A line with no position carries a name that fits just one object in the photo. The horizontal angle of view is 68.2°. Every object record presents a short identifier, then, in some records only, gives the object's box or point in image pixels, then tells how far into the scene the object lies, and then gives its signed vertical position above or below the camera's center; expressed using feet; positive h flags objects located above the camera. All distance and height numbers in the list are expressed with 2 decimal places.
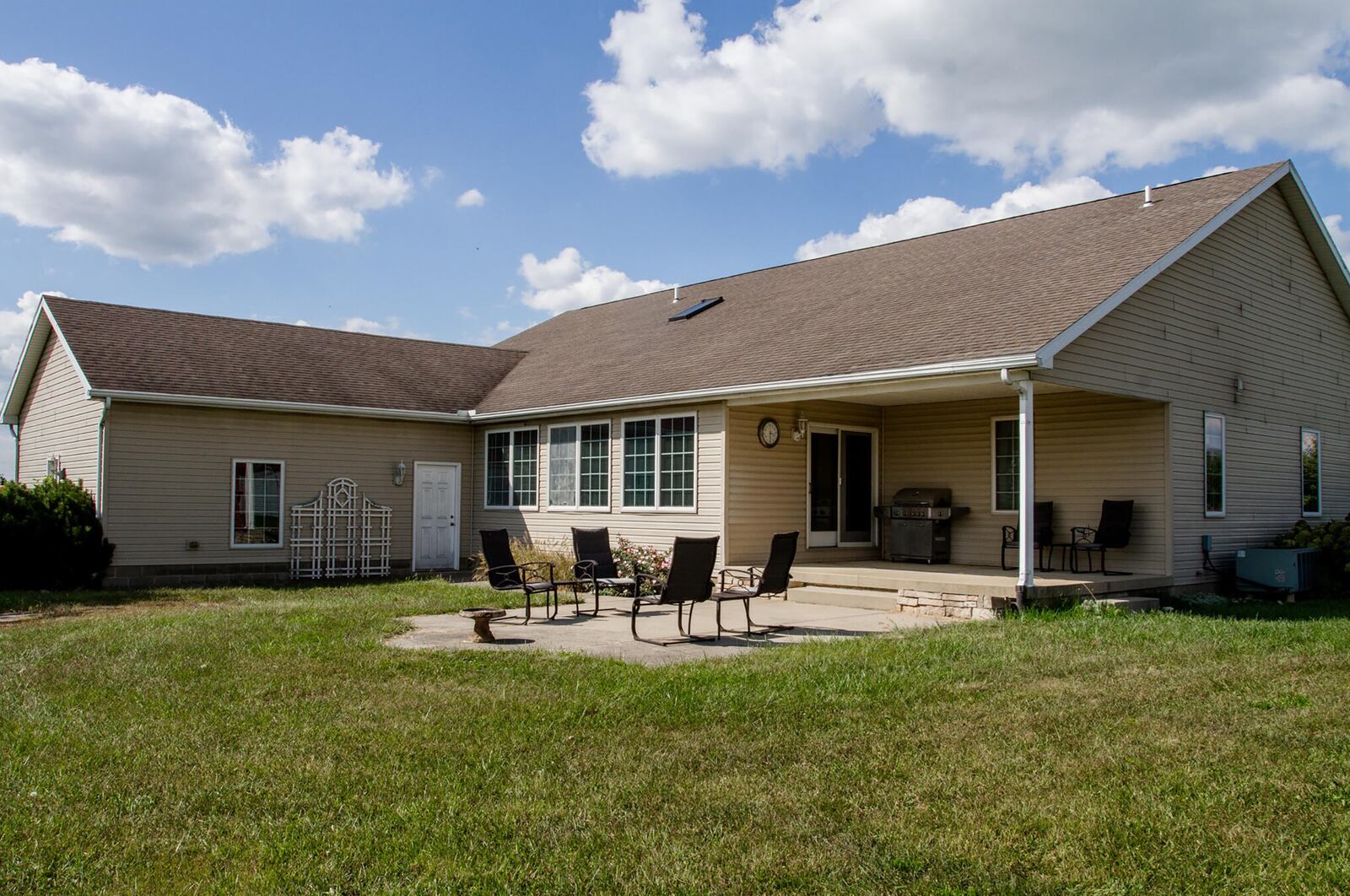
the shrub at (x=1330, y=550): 45.96 -2.40
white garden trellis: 55.42 -2.48
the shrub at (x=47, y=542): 47.57 -2.48
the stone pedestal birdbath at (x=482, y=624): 29.68 -3.93
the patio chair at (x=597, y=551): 40.42 -2.35
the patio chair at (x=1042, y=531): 43.93 -1.51
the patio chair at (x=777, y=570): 31.89 -2.45
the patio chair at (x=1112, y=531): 41.37 -1.41
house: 40.63 +4.12
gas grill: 47.65 -1.36
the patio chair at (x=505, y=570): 35.14 -2.87
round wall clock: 47.06 +2.95
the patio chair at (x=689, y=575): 29.73 -2.45
